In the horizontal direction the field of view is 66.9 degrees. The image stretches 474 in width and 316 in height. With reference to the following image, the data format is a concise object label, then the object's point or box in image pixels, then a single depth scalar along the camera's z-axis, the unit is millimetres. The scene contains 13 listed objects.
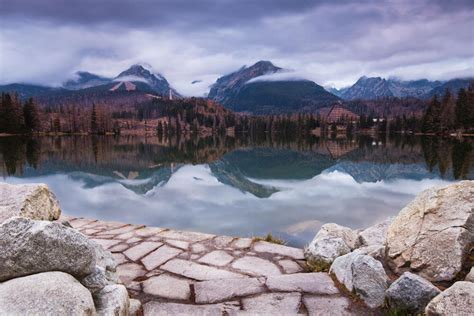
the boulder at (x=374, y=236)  7020
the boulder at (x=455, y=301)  3729
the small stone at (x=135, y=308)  4461
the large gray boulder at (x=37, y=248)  3562
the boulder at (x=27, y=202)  5617
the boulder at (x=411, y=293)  4336
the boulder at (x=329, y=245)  6465
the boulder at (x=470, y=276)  4460
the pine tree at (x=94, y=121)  147375
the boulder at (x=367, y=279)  4734
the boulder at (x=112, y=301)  3880
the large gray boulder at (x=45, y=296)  3143
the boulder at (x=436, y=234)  4846
